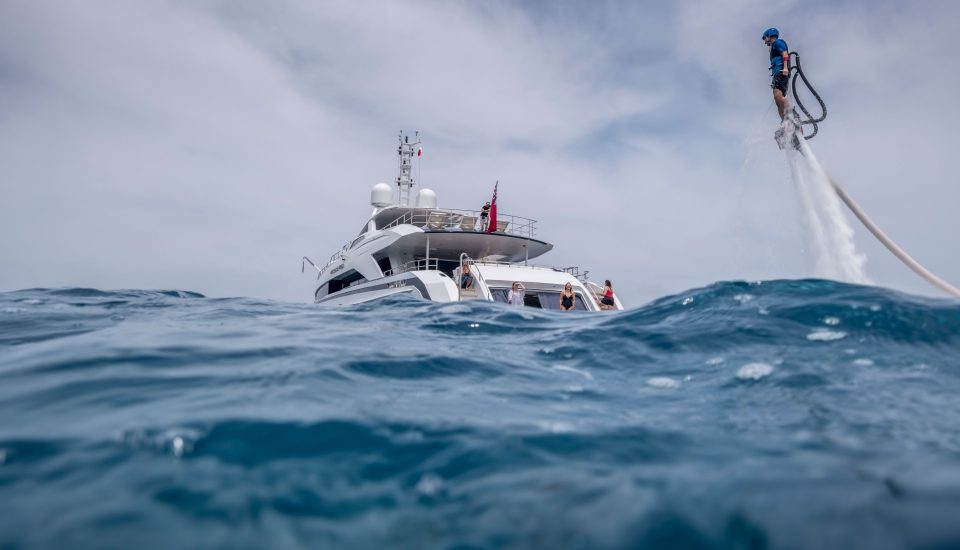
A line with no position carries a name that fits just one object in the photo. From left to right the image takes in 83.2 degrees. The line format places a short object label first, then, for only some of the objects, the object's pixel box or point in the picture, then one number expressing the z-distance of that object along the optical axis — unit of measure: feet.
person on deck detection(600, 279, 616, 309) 50.92
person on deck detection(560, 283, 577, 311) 42.19
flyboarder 24.94
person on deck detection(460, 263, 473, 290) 54.90
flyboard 23.48
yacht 54.13
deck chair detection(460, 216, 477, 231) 73.08
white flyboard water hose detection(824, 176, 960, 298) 22.93
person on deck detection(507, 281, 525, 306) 46.11
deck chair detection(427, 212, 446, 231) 74.74
